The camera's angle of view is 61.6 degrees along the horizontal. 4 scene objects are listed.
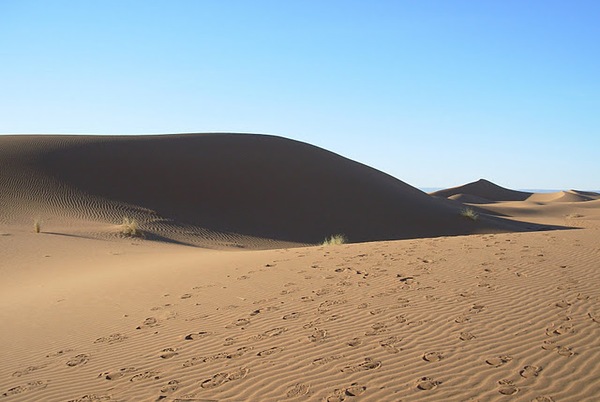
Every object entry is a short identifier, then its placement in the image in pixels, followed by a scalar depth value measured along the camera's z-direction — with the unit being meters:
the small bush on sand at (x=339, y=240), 19.34
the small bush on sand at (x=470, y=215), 32.41
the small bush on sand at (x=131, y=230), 19.95
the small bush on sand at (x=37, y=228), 18.44
